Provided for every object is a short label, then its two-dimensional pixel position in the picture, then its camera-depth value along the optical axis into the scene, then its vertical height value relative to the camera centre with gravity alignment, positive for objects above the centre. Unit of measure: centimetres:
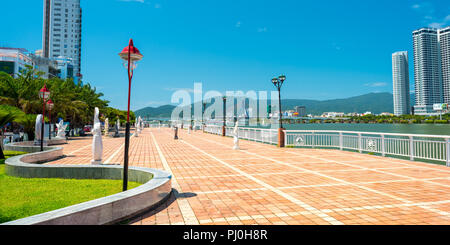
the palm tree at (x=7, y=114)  1052 +67
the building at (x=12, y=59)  6925 +1982
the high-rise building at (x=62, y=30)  12306 +4742
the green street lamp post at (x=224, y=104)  3208 +305
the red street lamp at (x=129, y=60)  492 +137
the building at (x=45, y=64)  8368 +2159
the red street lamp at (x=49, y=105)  1700 +161
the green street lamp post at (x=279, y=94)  1584 +220
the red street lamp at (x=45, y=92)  1229 +178
